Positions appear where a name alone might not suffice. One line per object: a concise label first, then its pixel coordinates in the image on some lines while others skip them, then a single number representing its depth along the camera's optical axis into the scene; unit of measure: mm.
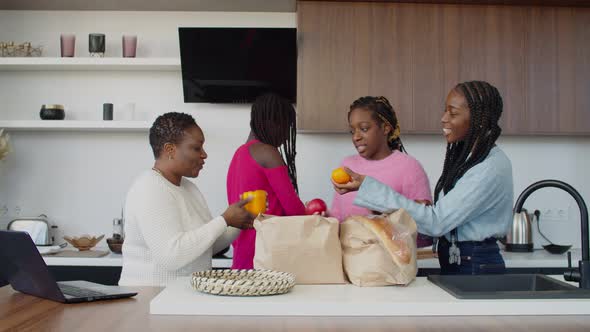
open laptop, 1635
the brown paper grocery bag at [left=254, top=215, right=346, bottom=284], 1734
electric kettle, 3551
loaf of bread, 1711
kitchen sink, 1809
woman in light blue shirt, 1934
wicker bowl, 3414
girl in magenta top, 2455
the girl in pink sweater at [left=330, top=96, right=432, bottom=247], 2525
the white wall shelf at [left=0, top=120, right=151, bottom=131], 3568
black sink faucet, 1617
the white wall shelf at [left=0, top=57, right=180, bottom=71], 3578
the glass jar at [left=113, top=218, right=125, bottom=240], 3580
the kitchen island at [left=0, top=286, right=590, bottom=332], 1394
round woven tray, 1563
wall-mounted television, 3561
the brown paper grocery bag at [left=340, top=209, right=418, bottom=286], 1721
